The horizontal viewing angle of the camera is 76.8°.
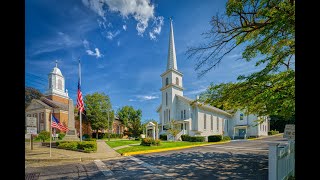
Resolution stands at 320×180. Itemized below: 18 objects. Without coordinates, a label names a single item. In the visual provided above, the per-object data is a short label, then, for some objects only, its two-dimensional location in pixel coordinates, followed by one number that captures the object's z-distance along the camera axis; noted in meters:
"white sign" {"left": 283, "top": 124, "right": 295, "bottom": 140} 5.72
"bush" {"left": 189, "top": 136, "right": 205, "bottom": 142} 31.92
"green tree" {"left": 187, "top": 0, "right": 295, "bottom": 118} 6.11
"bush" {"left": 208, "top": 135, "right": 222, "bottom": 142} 30.92
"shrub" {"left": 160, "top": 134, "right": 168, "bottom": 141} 36.44
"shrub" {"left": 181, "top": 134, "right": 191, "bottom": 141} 33.13
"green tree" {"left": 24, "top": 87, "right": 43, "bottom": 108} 48.97
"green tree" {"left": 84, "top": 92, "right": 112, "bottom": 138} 49.47
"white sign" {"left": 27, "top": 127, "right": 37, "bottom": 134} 13.04
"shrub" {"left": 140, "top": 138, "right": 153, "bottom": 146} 21.09
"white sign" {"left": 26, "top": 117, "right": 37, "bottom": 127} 13.84
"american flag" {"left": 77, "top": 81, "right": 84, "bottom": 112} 19.87
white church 37.19
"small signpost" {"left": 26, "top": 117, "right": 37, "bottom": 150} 13.14
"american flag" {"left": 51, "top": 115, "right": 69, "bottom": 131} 14.64
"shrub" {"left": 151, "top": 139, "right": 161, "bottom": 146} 21.27
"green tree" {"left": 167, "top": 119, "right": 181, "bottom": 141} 31.94
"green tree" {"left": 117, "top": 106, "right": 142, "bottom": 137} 62.09
